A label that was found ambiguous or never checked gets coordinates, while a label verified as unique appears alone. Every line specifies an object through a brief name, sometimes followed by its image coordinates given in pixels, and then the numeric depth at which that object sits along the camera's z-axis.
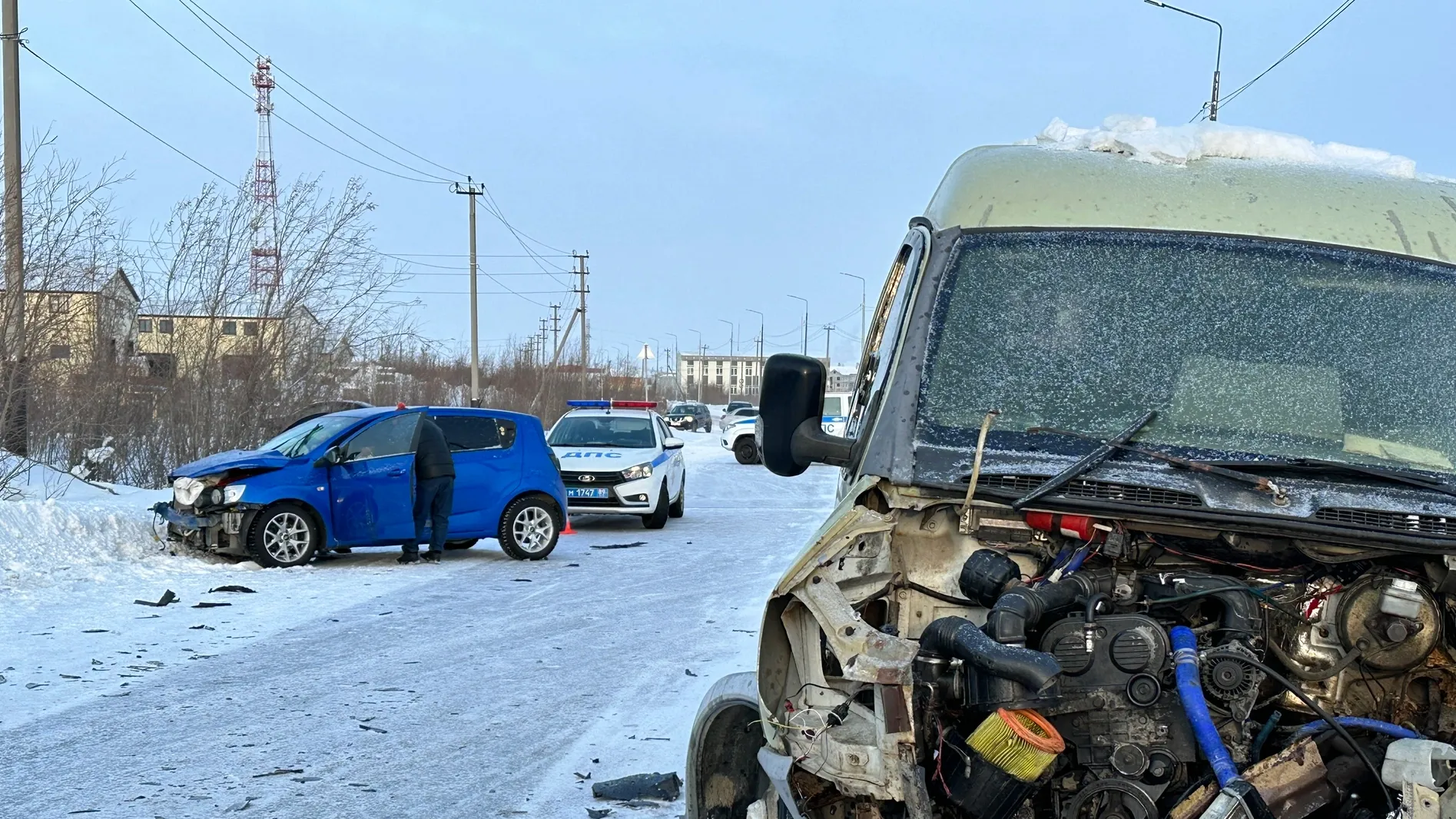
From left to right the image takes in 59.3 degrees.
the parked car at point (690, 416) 67.38
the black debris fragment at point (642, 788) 5.46
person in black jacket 13.41
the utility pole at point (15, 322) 15.40
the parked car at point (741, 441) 36.16
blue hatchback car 12.62
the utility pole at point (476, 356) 41.78
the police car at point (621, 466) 17.59
